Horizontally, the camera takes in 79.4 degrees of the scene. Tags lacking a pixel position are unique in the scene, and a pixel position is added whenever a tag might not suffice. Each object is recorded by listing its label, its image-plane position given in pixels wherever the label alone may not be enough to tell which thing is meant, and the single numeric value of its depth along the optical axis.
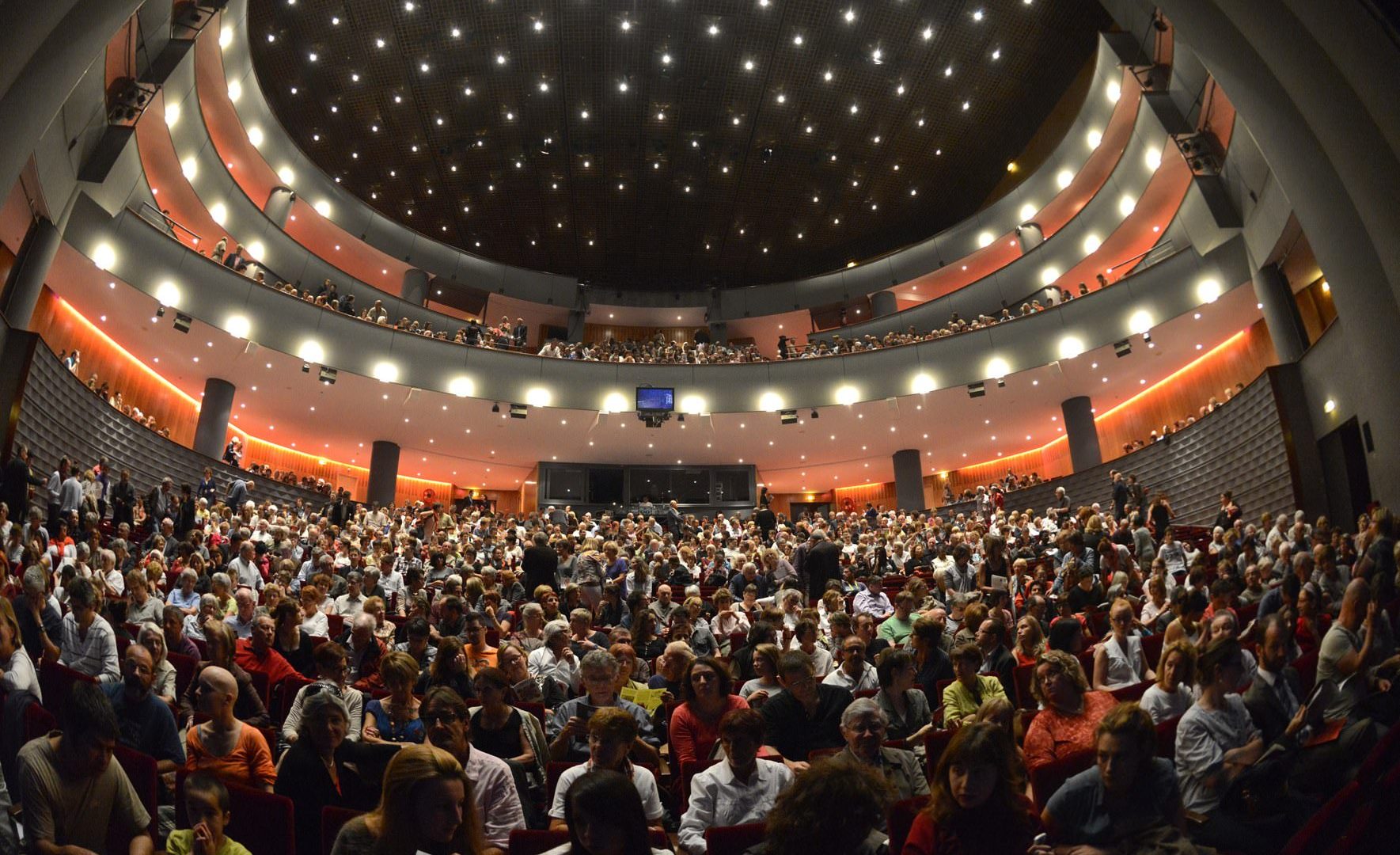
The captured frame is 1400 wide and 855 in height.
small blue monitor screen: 20.12
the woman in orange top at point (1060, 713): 3.59
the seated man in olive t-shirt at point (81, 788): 2.71
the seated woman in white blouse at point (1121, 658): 4.68
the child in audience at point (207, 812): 2.62
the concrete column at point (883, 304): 25.17
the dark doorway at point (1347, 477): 11.17
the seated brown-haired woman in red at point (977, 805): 2.52
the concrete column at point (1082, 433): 18.05
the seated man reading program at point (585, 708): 3.96
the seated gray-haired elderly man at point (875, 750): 3.29
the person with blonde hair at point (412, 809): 2.33
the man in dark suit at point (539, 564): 8.45
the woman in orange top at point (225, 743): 3.39
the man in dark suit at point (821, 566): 9.41
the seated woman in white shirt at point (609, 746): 3.05
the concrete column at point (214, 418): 16.72
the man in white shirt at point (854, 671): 4.73
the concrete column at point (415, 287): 23.61
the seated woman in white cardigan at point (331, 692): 3.75
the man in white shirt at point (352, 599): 7.46
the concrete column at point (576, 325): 26.16
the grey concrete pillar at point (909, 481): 21.50
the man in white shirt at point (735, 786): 3.12
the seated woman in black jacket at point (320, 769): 3.17
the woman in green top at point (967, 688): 4.33
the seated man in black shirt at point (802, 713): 3.95
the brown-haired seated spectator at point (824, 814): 2.24
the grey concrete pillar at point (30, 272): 11.66
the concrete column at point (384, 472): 20.45
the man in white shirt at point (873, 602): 8.27
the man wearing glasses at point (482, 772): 3.15
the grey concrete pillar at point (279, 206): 20.38
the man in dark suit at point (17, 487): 9.17
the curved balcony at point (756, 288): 18.42
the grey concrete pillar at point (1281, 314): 12.97
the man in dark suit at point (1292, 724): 3.22
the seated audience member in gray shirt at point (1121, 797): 2.67
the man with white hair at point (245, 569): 8.16
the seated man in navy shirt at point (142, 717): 3.60
